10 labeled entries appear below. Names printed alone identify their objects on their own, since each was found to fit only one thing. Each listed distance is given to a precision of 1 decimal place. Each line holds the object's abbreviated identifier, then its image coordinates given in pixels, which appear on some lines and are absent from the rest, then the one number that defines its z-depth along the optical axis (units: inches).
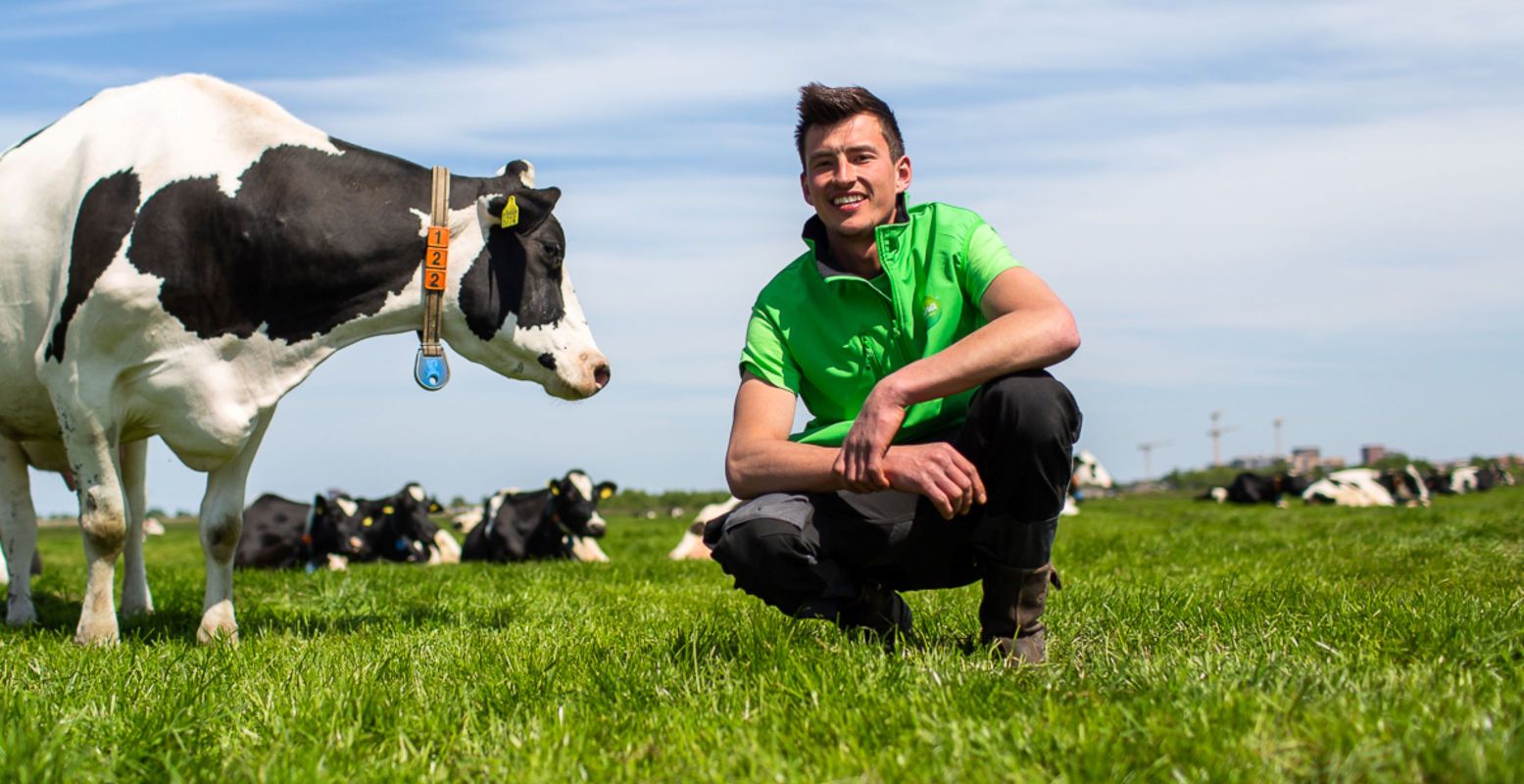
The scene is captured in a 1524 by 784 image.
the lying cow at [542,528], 605.3
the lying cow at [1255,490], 1262.3
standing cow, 229.5
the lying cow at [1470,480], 1355.8
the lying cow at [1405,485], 1196.5
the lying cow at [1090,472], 1396.4
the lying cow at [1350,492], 1169.5
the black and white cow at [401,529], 634.2
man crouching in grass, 151.6
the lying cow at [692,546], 547.3
